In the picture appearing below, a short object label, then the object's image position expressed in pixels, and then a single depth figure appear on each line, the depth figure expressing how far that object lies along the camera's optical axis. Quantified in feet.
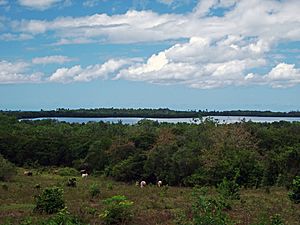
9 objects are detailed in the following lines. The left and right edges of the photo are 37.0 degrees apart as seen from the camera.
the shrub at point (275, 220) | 41.92
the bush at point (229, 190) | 75.77
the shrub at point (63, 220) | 42.89
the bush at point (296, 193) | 73.42
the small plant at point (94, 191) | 82.99
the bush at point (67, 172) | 147.23
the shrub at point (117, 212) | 55.11
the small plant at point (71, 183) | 104.42
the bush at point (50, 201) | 63.56
